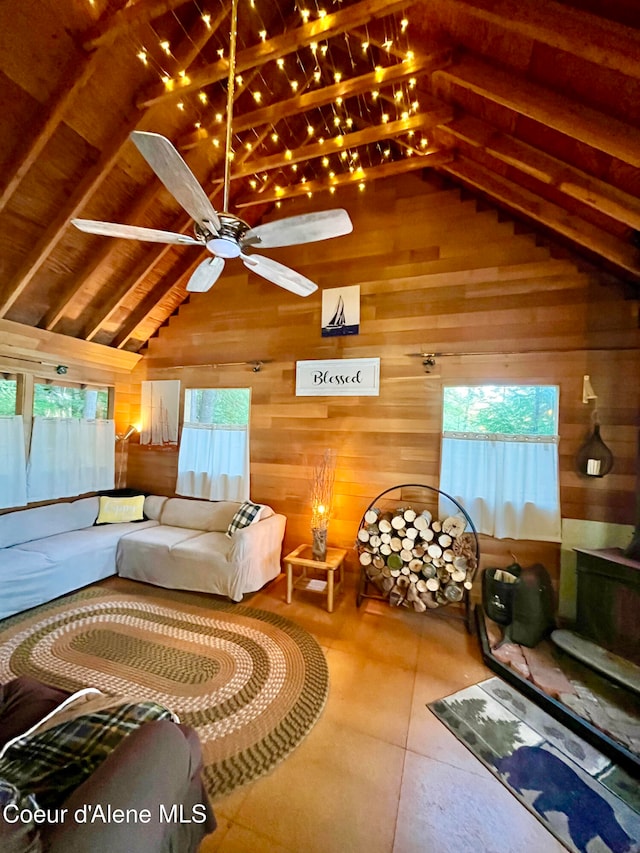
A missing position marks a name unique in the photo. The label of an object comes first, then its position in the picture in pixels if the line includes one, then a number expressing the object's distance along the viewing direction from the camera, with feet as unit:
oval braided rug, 6.34
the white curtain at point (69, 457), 13.26
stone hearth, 6.18
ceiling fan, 5.31
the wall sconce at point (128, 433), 16.33
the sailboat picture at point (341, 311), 12.60
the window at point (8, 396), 12.54
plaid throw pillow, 11.96
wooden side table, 10.56
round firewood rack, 10.21
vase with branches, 11.16
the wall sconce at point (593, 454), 9.53
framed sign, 12.35
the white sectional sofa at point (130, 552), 10.45
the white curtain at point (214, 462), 14.10
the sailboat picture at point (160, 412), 15.67
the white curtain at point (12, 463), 12.17
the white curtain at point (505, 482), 10.18
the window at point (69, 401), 13.66
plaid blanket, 3.06
